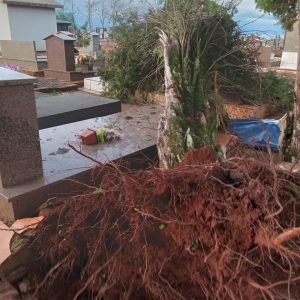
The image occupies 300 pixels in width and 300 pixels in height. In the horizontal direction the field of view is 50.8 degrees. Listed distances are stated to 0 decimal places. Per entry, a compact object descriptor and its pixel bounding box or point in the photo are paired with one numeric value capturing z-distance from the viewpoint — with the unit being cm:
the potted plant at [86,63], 1238
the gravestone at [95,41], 2108
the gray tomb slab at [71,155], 267
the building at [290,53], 1412
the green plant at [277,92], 645
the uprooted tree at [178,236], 151
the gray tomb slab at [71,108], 514
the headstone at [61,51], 1096
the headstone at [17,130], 254
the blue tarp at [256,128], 482
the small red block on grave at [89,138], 379
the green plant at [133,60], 764
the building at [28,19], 2173
